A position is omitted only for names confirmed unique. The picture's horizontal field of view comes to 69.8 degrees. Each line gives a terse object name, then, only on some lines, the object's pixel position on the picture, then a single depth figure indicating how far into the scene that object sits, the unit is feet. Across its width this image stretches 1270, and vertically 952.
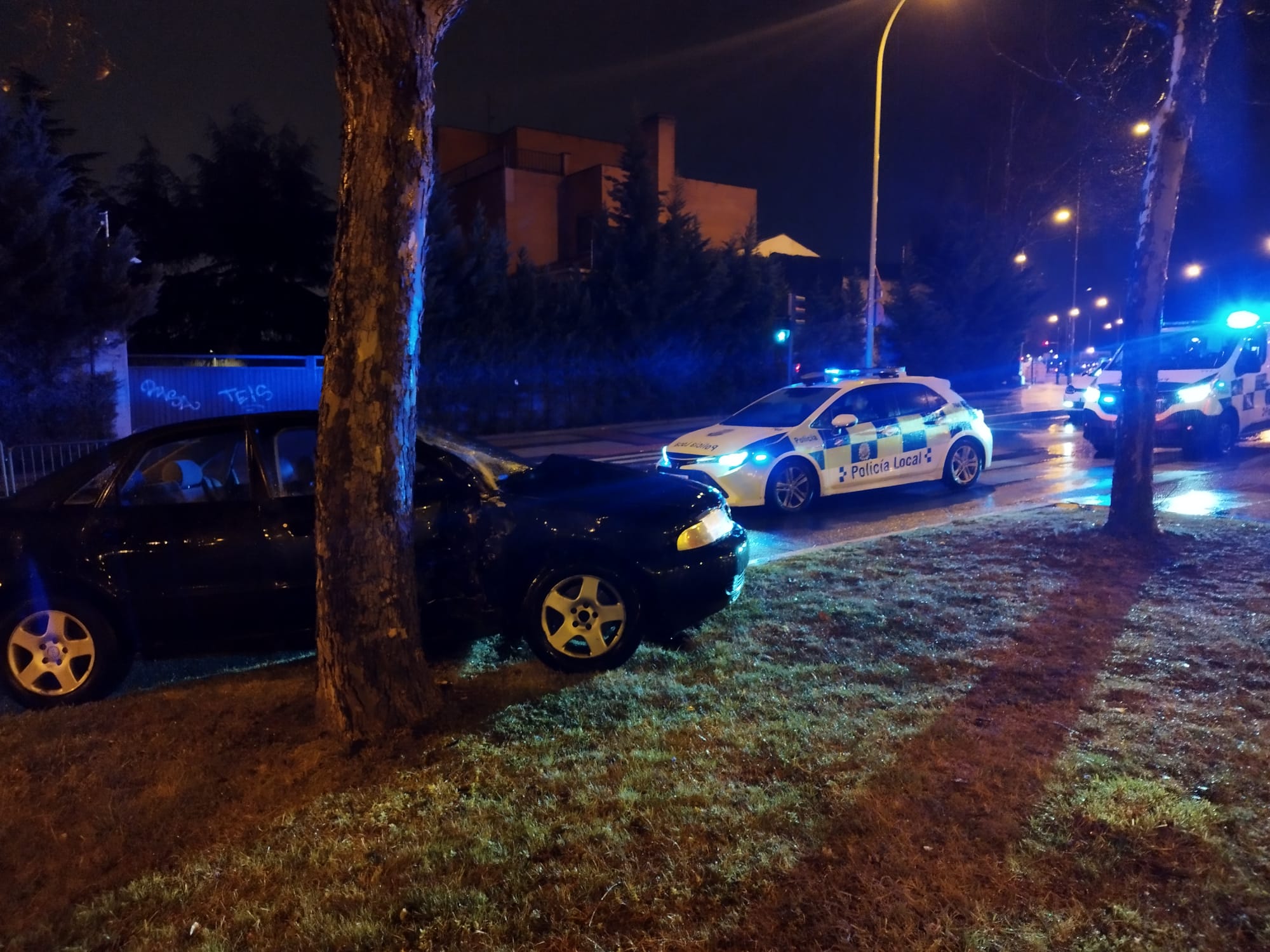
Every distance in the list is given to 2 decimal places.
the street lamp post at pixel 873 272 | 63.26
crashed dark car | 14.93
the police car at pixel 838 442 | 31.68
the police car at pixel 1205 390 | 44.19
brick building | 119.34
